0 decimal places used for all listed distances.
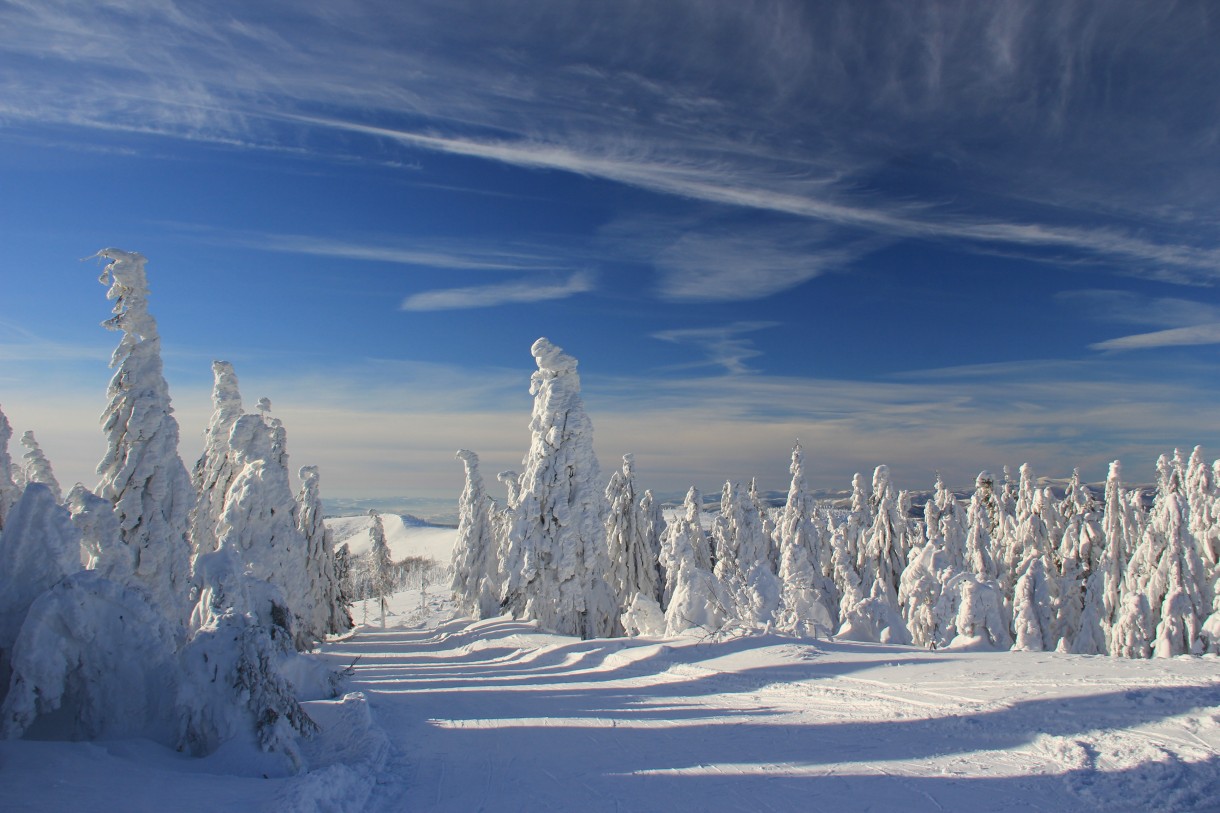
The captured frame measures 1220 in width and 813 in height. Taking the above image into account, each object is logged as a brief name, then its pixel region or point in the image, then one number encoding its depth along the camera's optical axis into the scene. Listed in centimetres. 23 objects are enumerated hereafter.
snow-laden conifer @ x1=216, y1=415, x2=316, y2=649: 2873
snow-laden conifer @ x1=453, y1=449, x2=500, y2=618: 4794
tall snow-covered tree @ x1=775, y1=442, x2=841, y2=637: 3444
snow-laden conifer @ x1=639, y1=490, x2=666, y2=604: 4846
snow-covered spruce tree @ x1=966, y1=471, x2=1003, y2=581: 3866
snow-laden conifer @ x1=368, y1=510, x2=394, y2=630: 6266
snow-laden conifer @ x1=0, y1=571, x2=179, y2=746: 831
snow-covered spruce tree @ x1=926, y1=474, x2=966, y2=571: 4706
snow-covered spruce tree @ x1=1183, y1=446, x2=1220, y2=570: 3338
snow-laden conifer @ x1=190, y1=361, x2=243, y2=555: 3338
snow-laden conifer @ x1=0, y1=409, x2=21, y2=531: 1970
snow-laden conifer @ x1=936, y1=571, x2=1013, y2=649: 2523
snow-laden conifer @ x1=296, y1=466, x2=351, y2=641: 3919
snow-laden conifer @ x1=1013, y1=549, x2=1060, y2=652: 2972
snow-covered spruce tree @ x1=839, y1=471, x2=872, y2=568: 4859
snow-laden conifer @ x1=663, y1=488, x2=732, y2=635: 2256
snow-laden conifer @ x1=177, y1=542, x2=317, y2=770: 911
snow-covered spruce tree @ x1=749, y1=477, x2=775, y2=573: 5328
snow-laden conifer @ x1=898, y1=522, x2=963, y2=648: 3123
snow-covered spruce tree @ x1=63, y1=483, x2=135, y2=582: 1777
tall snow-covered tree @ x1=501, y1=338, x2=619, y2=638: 2870
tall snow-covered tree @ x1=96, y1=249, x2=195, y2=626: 1969
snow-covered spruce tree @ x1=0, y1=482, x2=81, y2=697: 917
